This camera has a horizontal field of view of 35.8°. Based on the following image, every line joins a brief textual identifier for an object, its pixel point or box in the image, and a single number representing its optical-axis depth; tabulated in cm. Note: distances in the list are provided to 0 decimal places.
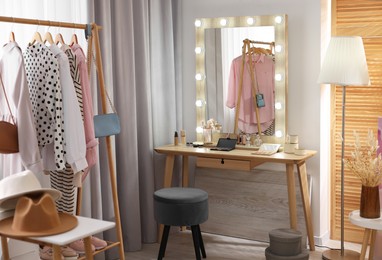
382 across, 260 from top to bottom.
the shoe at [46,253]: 338
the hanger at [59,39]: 346
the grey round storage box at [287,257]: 396
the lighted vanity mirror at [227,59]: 444
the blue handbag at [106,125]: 360
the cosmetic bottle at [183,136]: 478
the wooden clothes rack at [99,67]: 336
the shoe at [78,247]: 356
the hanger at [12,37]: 325
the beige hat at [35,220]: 274
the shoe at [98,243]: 361
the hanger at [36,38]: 338
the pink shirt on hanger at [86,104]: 345
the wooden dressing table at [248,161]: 416
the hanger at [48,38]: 339
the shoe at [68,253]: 341
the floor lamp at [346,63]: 388
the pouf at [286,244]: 399
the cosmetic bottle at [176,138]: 474
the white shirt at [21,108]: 312
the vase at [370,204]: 369
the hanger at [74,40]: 354
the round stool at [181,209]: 388
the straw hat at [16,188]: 283
